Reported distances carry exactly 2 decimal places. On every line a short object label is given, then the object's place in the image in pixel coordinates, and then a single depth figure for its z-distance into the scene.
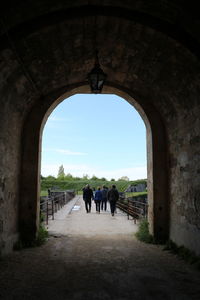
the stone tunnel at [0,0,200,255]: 4.72
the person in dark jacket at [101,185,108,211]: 16.39
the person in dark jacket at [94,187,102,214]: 15.69
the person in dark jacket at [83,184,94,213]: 14.48
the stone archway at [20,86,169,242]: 7.52
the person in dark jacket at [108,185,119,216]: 13.62
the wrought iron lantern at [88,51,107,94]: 5.52
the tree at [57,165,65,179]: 83.62
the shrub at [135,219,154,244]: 7.77
